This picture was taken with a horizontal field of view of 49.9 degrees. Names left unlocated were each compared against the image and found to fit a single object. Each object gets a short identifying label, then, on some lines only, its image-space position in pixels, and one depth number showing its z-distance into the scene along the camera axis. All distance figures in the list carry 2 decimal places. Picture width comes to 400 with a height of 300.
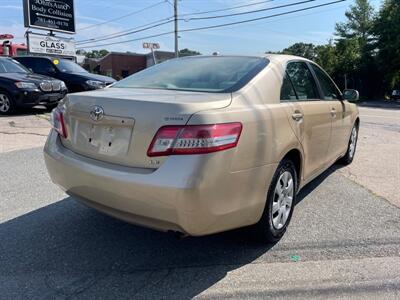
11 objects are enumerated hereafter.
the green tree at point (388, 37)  37.16
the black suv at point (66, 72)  13.93
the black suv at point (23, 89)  11.04
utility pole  37.67
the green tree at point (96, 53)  104.07
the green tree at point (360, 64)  42.38
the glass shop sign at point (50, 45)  22.91
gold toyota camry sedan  2.81
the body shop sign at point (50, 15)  23.36
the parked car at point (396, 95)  39.25
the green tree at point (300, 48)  98.54
